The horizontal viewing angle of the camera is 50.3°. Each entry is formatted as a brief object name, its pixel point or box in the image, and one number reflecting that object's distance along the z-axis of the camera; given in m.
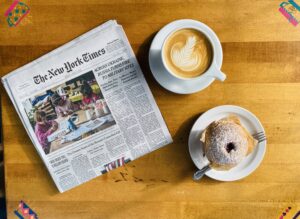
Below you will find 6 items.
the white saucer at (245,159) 0.76
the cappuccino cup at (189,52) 0.72
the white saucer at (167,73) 0.74
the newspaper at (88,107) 0.78
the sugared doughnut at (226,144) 0.67
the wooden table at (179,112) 0.77
